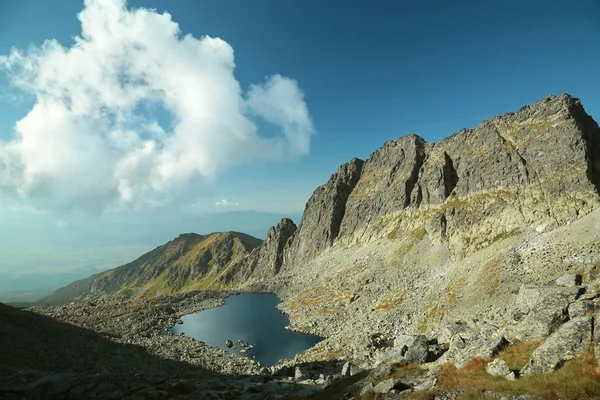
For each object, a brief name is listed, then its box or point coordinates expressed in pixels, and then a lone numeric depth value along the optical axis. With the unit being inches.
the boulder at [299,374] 1652.6
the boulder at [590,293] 1058.1
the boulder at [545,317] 1008.9
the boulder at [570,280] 1445.6
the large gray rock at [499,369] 813.2
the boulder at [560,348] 778.8
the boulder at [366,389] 980.5
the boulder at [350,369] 1447.3
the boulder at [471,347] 985.2
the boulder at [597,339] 713.5
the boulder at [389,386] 932.0
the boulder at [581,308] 959.5
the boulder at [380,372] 1130.0
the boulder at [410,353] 1237.7
